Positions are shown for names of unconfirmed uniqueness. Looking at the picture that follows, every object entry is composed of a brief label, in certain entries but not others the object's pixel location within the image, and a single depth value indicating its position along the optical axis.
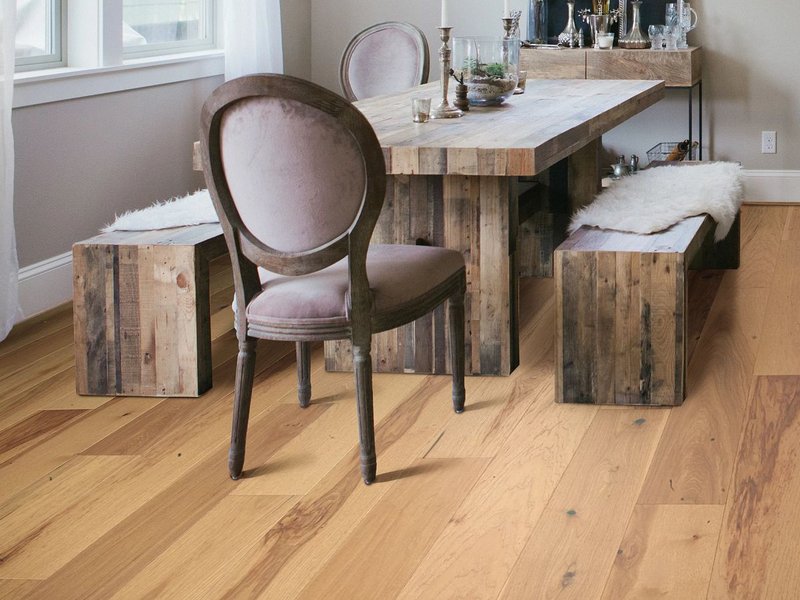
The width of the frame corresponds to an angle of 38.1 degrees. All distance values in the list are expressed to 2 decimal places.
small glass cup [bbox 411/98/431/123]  3.37
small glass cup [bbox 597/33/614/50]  5.57
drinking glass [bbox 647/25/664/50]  5.58
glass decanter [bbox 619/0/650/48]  5.59
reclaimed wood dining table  3.18
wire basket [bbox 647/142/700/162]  5.82
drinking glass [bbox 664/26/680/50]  5.57
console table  5.39
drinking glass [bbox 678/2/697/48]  5.56
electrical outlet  5.76
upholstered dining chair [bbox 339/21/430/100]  5.00
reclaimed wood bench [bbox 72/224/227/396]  3.10
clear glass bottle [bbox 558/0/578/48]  5.71
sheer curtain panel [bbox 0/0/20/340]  3.55
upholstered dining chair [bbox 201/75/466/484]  2.35
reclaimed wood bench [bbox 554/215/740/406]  2.96
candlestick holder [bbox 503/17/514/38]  3.98
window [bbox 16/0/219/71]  4.22
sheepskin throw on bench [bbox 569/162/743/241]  3.29
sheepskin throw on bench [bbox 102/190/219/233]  3.35
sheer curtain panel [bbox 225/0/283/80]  5.29
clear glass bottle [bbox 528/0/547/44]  5.84
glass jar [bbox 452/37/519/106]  3.64
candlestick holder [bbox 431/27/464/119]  3.48
